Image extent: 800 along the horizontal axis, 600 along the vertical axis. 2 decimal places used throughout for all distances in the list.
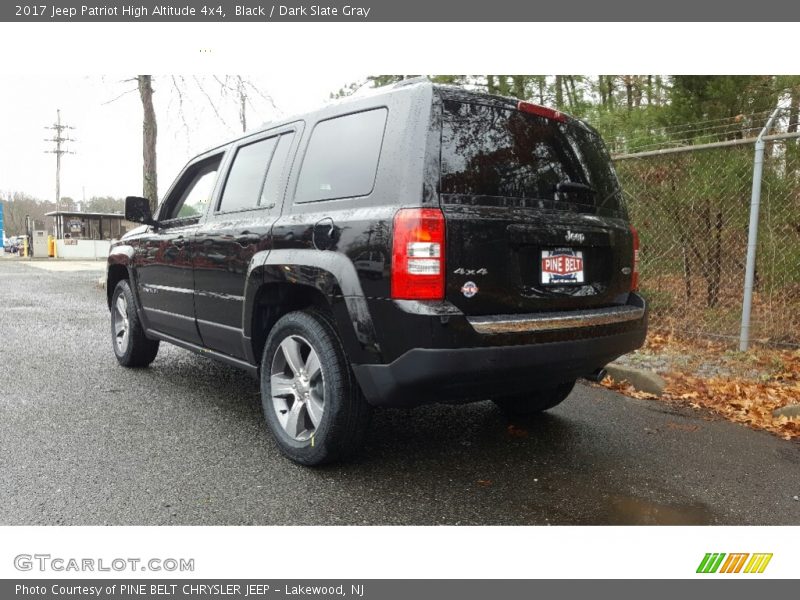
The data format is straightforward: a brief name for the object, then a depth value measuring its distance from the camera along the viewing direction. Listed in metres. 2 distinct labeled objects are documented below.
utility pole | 49.81
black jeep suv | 2.61
